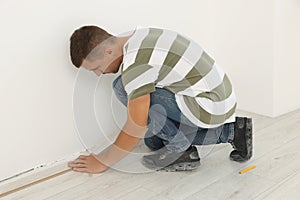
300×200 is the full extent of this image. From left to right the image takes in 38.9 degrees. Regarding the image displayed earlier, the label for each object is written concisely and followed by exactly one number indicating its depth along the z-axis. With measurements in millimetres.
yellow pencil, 1340
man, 1273
